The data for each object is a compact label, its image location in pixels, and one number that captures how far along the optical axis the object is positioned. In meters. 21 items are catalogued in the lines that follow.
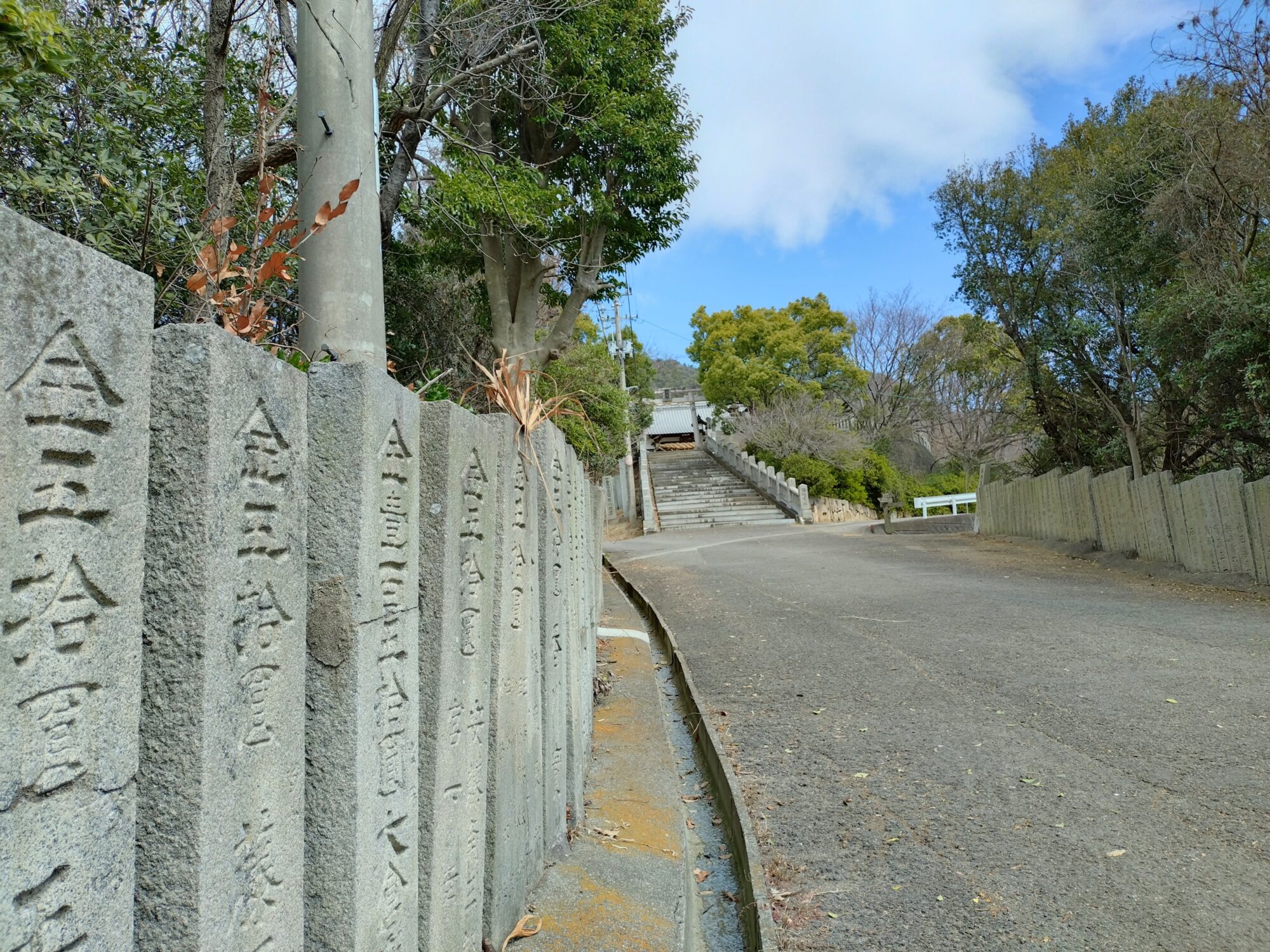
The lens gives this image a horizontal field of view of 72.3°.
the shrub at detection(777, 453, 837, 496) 28.17
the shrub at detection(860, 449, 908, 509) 31.09
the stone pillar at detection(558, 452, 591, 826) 3.83
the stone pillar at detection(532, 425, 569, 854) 3.33
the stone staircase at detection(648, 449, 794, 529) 27.25
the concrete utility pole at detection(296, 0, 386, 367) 3.75
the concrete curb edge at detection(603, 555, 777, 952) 3.18
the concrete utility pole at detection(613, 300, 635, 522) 27.97
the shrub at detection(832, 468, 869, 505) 29.75
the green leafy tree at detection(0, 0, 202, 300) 4.11
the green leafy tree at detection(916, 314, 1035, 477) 33.84
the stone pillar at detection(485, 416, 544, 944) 2.62
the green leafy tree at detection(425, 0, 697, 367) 10.19
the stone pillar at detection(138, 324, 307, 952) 1.34
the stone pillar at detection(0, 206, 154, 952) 1.02
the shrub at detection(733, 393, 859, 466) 29.81
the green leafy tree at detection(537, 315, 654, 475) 12.52
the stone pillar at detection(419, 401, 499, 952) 2.20
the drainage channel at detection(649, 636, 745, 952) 3.52
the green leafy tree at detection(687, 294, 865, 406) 34.75
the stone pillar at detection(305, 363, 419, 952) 1.76
